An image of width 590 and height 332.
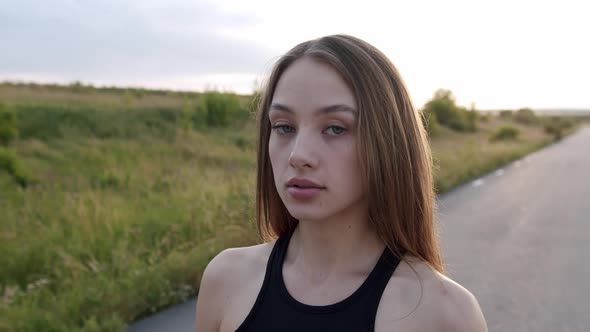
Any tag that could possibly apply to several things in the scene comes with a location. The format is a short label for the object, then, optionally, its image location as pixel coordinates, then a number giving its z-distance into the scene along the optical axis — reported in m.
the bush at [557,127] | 41.97
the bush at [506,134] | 35.09
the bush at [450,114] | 47.62
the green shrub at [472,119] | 48.00
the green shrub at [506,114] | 76.06
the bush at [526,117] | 67.06
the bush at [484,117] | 58.52
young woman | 1.49
